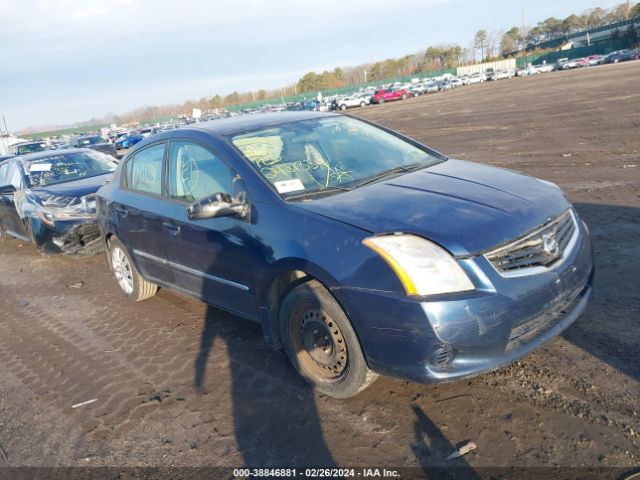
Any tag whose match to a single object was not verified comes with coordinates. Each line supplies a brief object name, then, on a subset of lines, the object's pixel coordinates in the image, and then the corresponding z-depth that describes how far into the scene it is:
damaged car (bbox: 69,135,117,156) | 28.15
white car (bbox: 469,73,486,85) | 73.31
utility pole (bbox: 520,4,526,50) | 120.39
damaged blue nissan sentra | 2.80
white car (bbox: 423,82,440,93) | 66.25
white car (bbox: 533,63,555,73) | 73.19
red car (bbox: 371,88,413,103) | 57.53
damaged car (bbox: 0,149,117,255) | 7.47
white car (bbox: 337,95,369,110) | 56.66
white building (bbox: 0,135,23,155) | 37.16
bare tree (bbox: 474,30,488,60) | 128.25
